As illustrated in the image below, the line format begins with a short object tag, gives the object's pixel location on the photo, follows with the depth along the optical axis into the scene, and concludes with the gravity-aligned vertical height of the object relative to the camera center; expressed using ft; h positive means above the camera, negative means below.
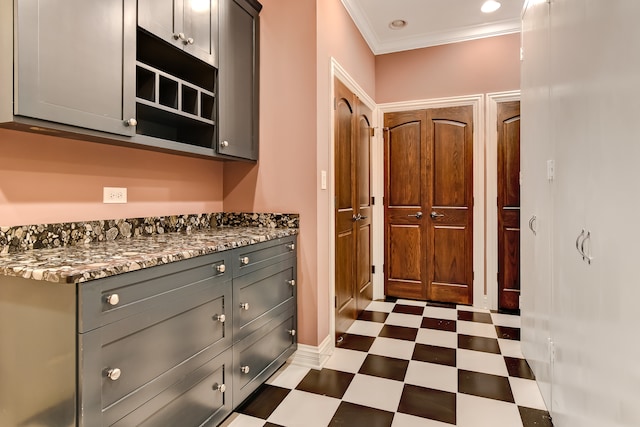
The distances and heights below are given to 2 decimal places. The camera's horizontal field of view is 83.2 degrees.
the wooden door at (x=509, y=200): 11.43 +0.52
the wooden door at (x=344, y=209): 9.17 +0.19
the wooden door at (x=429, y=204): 12.03 +0.42
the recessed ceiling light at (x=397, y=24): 11.14 +6.05
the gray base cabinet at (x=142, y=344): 3.59 -1.53
